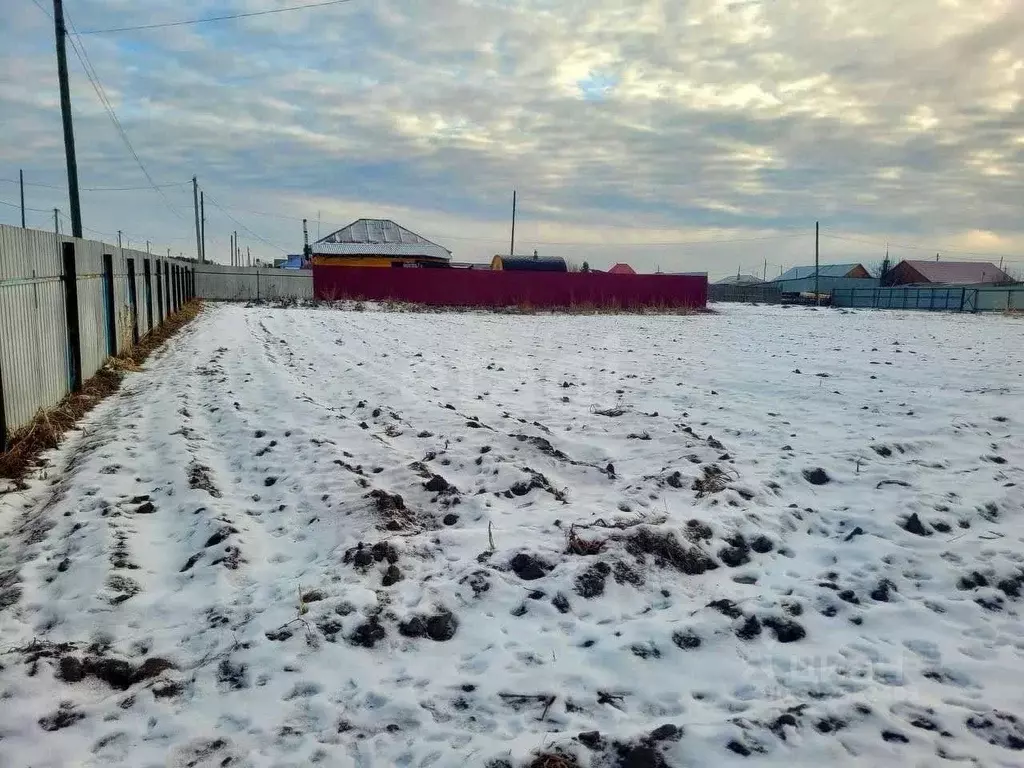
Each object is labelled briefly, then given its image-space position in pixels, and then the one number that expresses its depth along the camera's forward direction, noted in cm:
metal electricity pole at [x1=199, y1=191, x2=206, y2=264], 4884
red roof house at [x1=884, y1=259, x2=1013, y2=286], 6775
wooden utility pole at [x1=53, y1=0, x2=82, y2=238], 1739
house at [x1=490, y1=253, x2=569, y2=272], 3750
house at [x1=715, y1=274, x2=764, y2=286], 11429
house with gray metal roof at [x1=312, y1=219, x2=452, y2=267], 4606
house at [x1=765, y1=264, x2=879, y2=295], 7100
